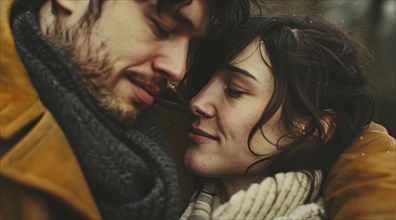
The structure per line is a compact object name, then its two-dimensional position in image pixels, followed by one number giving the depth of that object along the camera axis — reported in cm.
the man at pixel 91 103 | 43
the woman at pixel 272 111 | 59
